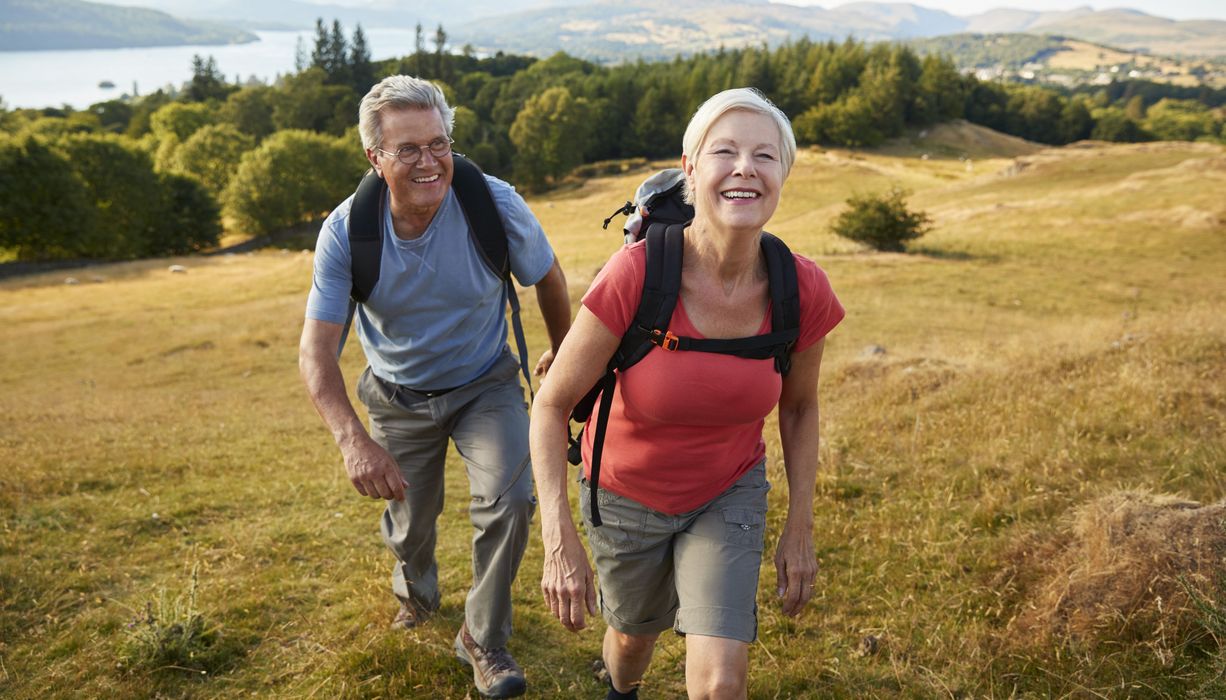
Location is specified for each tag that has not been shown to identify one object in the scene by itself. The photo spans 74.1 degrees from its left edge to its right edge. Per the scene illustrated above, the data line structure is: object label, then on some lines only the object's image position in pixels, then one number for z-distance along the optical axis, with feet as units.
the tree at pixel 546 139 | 286.46
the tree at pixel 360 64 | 401.08
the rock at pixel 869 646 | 14.40
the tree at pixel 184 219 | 203.31
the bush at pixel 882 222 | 106.32
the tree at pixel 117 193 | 189.47
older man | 13.11
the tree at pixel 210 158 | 251.39
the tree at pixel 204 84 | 395.34
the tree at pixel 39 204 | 168.66
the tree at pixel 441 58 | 388.16
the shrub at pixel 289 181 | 220.02
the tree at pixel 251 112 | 332.60
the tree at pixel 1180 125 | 397.19
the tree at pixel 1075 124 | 365.40
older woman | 9.27
